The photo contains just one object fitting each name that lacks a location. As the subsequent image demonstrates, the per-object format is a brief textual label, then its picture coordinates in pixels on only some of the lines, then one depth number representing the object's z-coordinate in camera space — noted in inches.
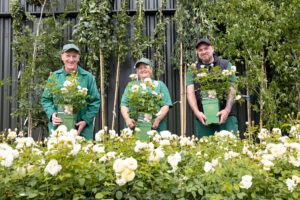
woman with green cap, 121.4
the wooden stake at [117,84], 222.3
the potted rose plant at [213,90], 119.3
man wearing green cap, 128.5
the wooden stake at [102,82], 217.0
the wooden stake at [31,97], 207.3
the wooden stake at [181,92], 220.1
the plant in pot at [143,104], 112.2
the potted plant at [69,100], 113.4
